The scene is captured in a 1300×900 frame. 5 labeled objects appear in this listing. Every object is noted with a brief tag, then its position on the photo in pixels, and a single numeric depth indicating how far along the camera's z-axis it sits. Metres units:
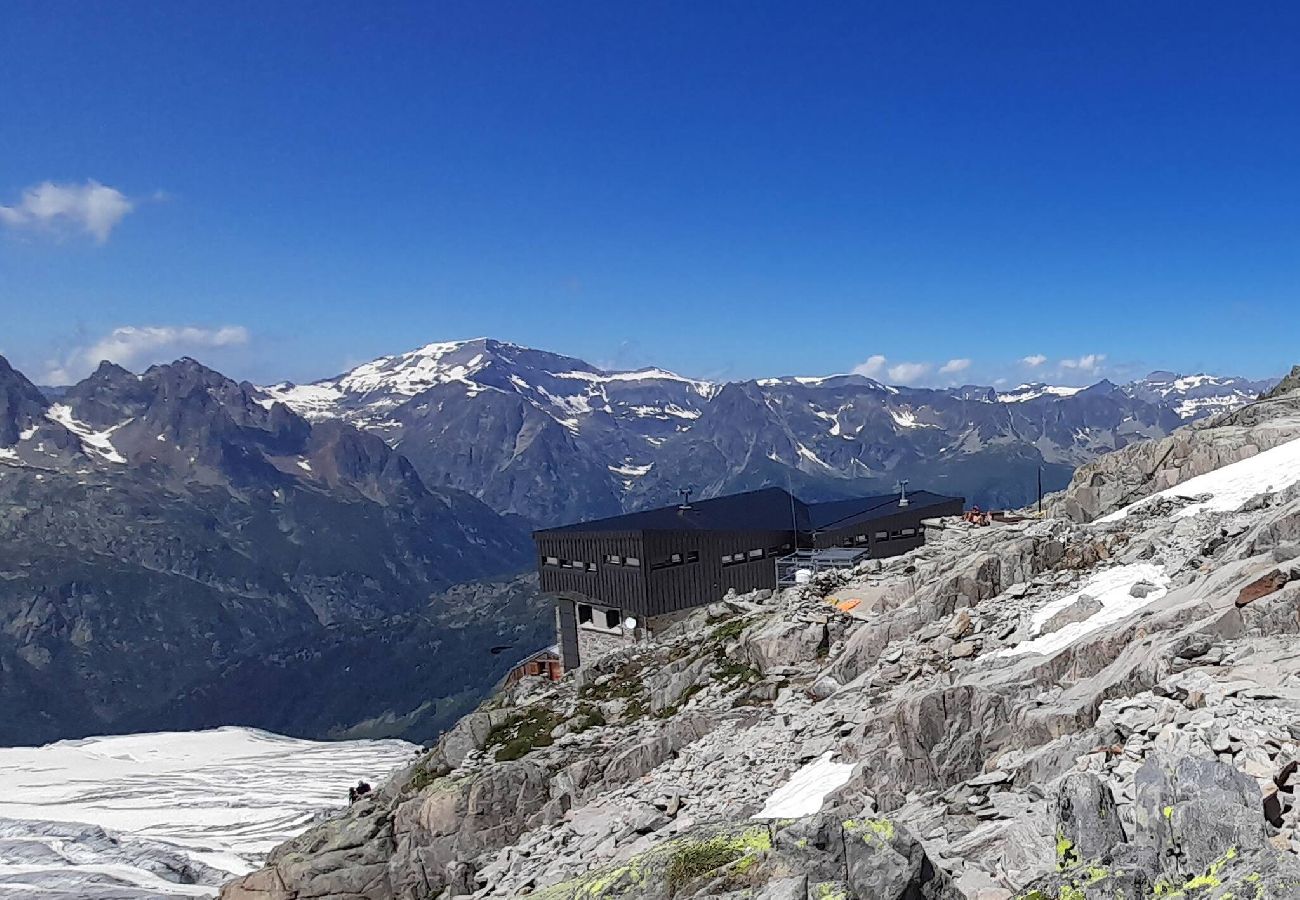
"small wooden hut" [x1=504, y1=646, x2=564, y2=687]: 60.41
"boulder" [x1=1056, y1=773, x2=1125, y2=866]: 10.18
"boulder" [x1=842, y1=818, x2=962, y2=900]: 10.16
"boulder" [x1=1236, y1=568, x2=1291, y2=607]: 17.38
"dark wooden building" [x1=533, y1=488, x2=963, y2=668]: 58.56
